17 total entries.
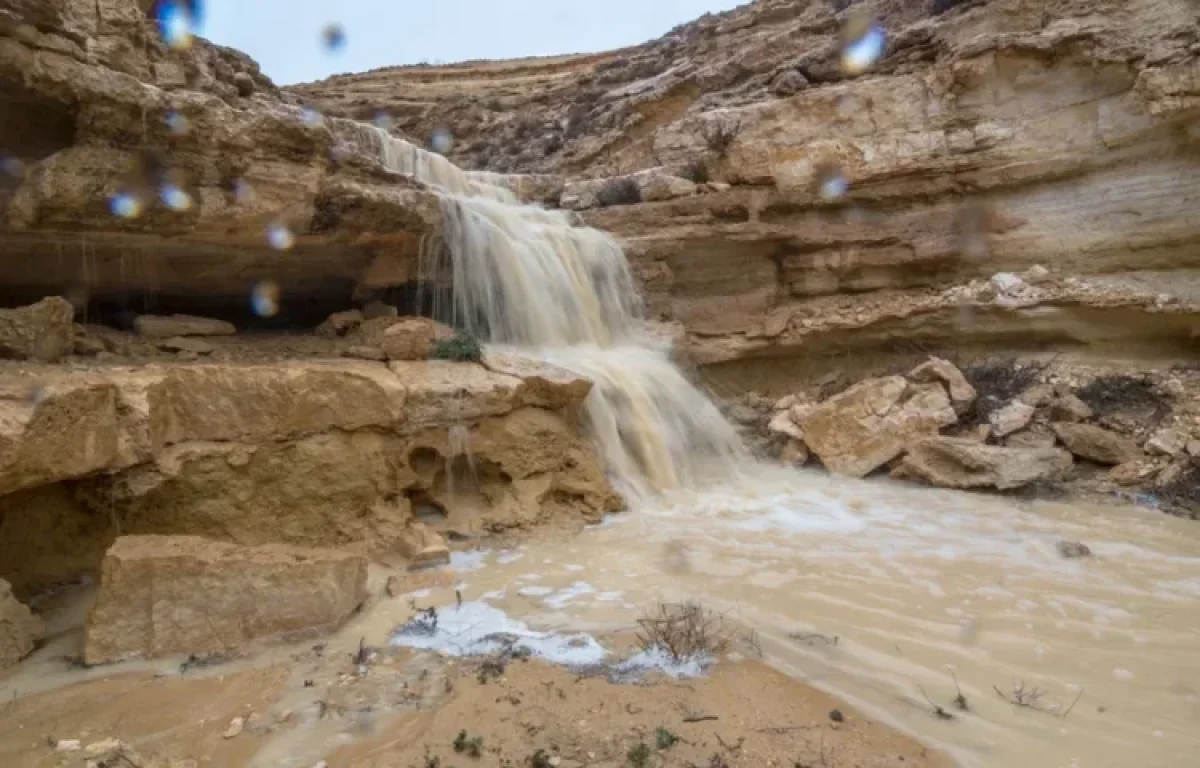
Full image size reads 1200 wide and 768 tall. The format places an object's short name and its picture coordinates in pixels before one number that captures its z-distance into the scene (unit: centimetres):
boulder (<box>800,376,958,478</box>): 739
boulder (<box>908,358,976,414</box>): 746
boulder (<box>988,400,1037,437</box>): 717
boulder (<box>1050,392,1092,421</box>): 713
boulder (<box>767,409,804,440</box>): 802
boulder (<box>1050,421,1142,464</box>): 670
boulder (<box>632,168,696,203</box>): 967
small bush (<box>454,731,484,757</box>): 249
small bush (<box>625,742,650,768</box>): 239
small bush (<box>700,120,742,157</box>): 993
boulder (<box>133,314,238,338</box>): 590
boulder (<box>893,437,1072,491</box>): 657
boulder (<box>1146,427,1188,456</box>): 652
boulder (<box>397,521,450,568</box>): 493
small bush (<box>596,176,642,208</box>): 1018
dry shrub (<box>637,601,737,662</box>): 322
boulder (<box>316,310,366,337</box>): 690
